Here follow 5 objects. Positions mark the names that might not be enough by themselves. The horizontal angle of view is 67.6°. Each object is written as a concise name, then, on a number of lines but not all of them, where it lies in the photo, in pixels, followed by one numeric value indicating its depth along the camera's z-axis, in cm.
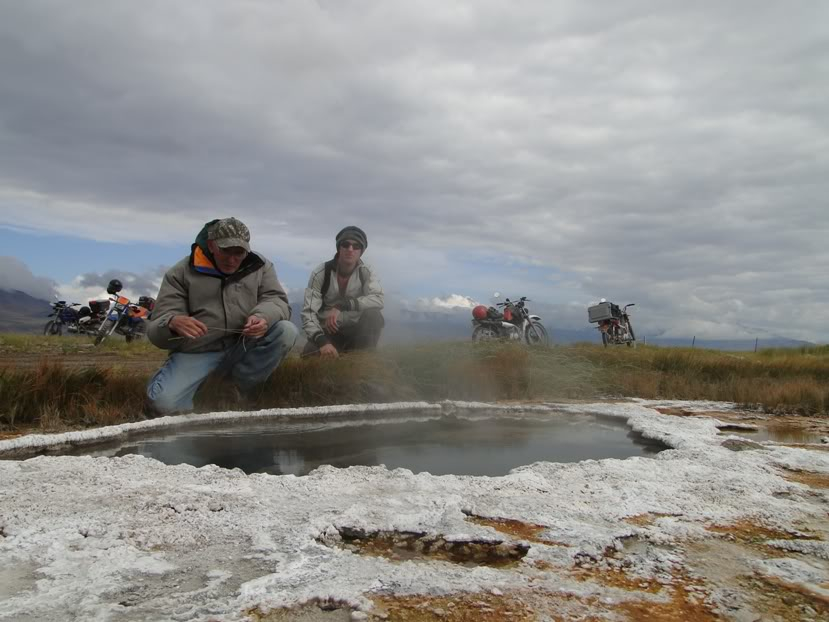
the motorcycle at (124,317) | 1235
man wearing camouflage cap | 423
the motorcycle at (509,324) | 1310
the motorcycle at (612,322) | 1555
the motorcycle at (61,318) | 1402
